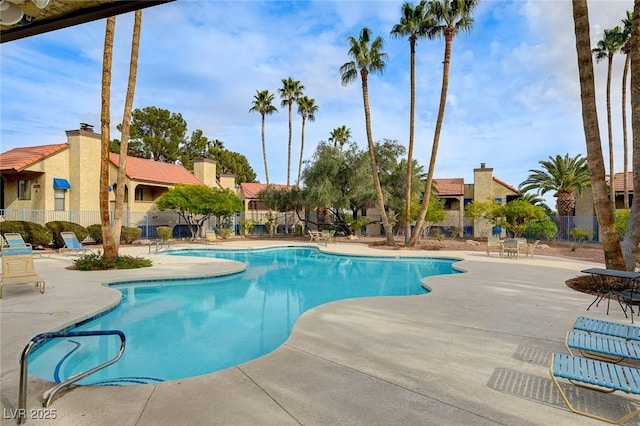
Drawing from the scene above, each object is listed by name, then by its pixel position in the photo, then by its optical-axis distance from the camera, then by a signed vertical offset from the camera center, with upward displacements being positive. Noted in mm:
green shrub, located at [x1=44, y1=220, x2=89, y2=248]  18141 -352
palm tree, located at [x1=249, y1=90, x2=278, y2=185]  33156 +11185
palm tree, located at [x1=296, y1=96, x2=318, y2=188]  32531 +10630
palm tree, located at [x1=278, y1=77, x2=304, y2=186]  32062 +12065
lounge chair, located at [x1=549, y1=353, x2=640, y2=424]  2920 -1377
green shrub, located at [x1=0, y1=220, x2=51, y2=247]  16469 -378
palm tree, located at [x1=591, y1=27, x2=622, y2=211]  22016 +10945
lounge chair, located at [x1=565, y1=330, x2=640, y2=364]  3654 -1386
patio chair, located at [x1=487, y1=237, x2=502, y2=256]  16406 -1169
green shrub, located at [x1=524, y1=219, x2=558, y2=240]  23062 -666
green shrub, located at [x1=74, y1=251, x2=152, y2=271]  11562 -1385
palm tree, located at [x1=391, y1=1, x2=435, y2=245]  18297 +10238
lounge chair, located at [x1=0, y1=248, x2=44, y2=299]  7387 -983
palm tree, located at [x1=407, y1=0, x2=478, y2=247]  17297 +10010
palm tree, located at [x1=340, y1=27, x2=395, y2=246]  20188 +9362
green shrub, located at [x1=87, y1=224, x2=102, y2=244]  19906 -490
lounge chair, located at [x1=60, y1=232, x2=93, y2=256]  13924 -832
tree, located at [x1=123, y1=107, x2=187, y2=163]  38594 +10065
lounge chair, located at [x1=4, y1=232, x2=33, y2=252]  11382 -574
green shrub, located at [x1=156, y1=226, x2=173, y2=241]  22391 -648
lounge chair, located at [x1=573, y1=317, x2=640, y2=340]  4293 -1401
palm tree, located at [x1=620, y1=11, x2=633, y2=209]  20547 +8809
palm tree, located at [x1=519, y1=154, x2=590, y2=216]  24219 +2922
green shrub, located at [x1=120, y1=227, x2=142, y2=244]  20931 -727
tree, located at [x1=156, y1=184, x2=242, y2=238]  22156 +1383
